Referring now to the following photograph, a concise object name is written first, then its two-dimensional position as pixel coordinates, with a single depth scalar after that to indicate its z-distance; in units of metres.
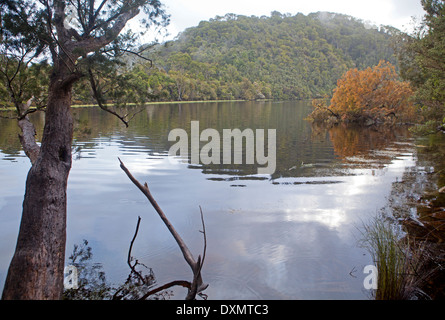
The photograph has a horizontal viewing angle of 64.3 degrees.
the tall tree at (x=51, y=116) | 4.06
